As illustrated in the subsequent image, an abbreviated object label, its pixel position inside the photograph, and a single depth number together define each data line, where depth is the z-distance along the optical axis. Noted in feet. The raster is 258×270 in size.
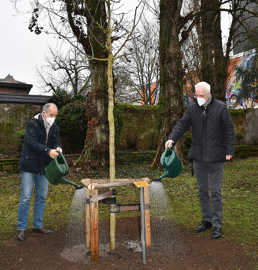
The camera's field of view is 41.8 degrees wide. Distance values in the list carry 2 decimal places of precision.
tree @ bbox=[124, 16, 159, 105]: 88.08
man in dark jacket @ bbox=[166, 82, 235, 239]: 14.75
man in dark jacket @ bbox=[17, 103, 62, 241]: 15.10
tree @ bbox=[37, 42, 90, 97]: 97.81
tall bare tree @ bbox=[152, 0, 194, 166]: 36.60
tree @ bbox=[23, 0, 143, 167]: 36.91
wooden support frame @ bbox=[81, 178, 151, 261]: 12.23
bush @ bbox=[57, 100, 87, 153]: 46.62
